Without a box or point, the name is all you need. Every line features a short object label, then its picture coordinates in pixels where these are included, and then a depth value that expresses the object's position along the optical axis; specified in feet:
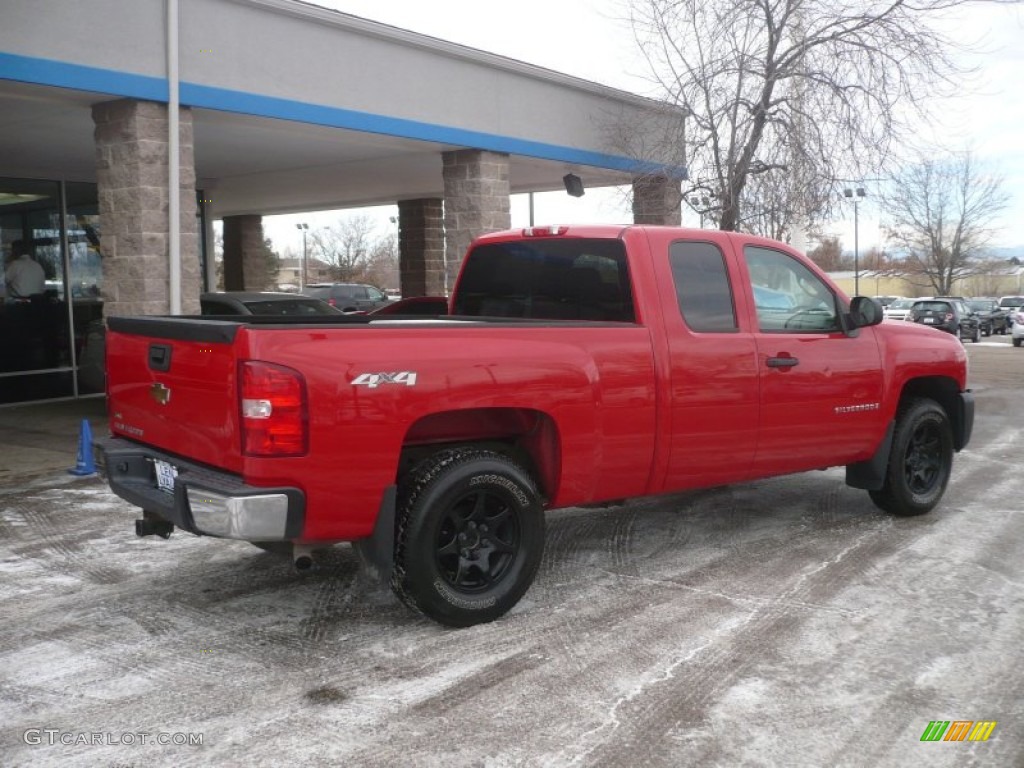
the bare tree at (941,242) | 187.73
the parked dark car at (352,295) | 114.83
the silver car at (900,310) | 123.11
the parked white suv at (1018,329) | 101.60
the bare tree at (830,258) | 264.56
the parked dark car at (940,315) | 101.71
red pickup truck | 13.30
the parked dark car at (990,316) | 132.05
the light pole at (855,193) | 52.08
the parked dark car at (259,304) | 36.96
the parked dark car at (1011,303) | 147.04
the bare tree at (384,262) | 266.98
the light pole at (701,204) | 52.29
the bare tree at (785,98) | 48.16
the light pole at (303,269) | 253.85
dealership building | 29.86
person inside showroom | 43.39
